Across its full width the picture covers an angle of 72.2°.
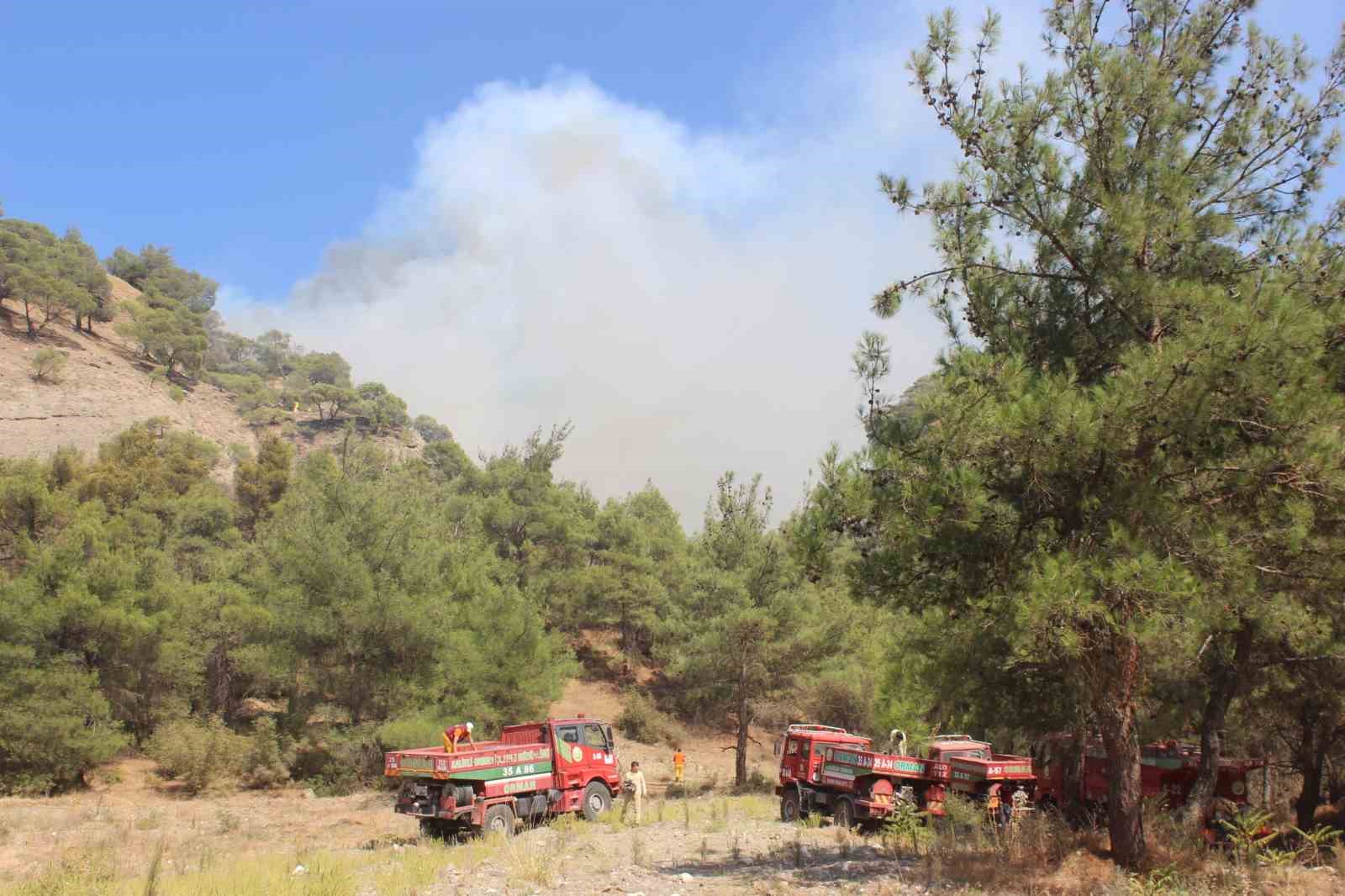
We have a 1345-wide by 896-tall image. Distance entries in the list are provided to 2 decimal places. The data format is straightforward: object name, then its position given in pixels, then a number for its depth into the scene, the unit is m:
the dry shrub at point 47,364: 75.88
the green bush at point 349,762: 27.28
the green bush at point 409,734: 26.89
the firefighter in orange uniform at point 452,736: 17.56
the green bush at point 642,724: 44.34
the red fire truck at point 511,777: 16.86
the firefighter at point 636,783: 19.67
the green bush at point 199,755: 27.50
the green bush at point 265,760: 28.06
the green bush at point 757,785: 29.86
